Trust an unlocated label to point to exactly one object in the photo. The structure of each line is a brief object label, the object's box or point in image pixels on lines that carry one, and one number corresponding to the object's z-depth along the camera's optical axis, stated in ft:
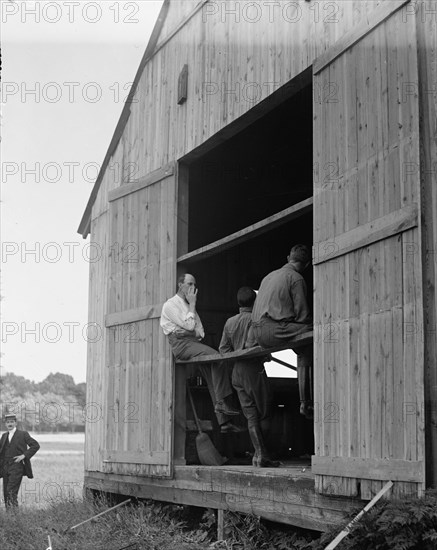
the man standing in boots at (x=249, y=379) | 33.71
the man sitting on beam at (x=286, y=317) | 30.91
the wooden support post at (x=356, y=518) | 22.65
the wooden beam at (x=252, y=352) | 30.01
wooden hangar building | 24.52
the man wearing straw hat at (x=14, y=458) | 51.06
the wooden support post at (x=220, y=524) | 32.60
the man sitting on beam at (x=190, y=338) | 35.96
